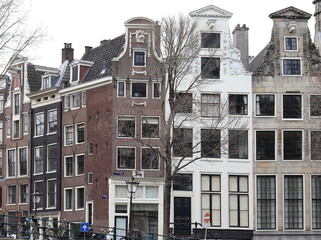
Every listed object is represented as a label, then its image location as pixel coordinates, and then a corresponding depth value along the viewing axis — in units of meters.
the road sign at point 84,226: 41.49
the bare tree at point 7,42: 35.38
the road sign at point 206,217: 50.31
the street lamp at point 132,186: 45.33
